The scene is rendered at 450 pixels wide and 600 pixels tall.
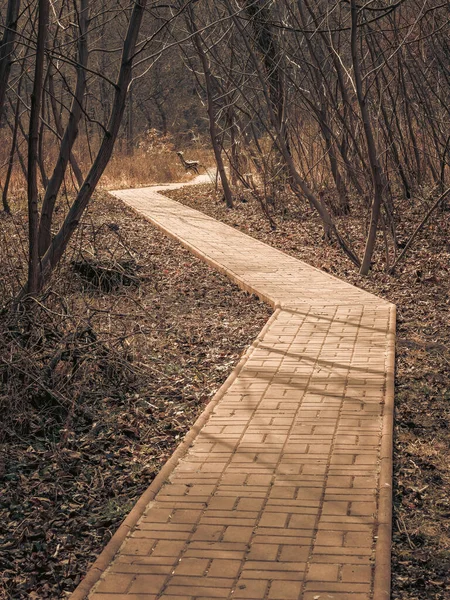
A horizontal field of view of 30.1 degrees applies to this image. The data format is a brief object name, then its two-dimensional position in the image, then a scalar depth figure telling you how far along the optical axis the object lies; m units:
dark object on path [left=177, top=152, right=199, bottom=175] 26.86
